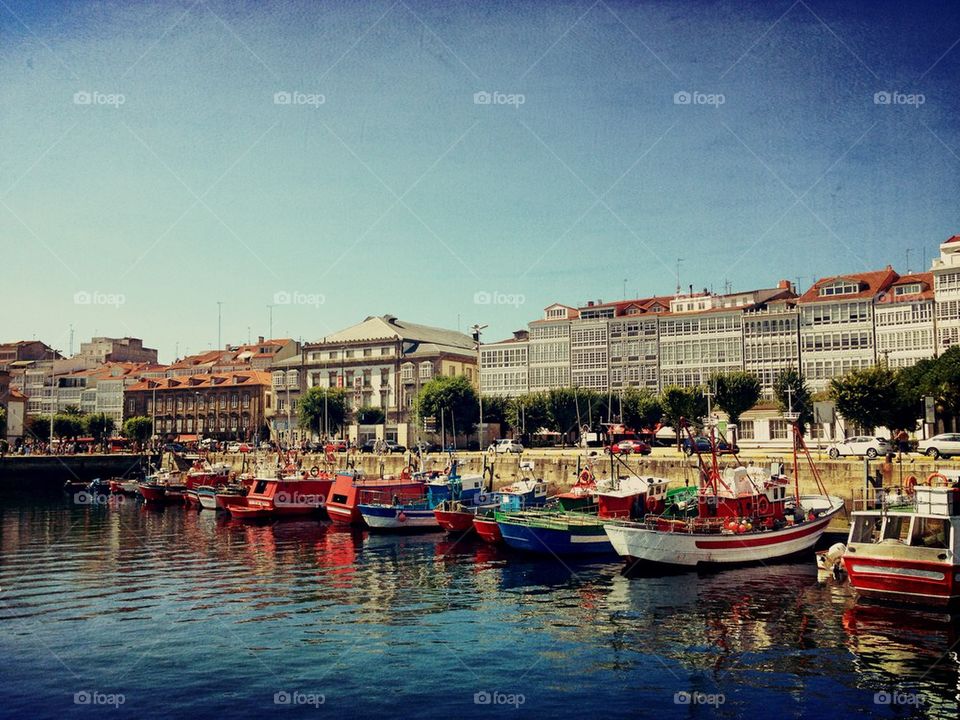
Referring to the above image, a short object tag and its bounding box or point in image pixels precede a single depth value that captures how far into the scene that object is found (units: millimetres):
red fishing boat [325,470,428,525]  57091
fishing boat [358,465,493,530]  53072
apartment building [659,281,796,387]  96438
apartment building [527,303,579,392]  108744
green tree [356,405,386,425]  126500
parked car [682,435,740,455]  58944
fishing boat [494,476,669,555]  41219
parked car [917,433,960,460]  50875
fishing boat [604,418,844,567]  36406
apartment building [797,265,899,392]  89188
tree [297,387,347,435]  121750
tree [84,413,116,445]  138625
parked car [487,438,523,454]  80806
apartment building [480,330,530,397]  112562
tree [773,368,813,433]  85812
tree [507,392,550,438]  100625
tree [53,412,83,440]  137125
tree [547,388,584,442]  97750
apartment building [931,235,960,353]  81312
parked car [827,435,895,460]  52531
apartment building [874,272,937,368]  84625
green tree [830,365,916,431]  68062
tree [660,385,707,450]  83938
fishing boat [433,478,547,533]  49531
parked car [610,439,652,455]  64744
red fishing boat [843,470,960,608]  28219
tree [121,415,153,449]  130500
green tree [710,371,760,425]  82688
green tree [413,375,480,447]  106812
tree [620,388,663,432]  91188
